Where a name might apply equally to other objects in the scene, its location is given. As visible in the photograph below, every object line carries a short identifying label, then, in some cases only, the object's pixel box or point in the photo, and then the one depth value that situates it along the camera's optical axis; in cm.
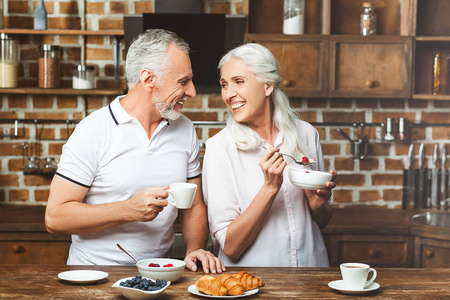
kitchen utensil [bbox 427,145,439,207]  344
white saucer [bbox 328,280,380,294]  162
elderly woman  211
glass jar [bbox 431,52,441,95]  344
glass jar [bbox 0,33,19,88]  331
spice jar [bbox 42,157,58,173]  341
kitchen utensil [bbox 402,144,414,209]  352
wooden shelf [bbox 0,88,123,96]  331
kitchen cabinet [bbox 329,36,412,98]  329
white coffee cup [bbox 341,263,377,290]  161
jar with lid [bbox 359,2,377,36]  336
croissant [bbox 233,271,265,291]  164
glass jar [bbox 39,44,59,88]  333
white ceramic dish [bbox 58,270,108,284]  167
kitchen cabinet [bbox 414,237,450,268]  290
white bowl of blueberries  152
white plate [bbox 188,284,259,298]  158
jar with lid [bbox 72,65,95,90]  332
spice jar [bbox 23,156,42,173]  339
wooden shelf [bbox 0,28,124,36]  336
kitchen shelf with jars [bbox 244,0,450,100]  327
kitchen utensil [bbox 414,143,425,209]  347
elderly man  195
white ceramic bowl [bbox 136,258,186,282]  168
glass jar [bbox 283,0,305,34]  331
